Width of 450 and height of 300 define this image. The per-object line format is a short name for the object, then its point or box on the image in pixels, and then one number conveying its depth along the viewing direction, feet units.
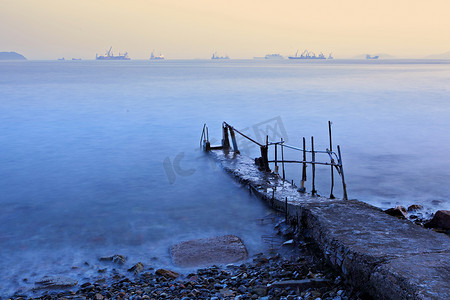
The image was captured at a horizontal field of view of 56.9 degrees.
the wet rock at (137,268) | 22.98
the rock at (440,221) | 26.66
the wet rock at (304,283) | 18.16
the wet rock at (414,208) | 32.89
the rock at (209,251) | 24.04
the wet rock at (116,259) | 24.29
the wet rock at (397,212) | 29.73
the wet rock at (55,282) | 21.33
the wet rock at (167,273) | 22.04
